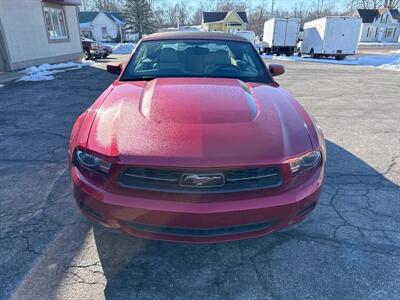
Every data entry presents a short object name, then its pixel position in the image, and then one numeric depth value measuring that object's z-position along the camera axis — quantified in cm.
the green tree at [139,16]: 4741
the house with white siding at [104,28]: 5584
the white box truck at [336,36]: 2294
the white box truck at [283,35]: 2697
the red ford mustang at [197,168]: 188
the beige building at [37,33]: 1234
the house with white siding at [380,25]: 5838
